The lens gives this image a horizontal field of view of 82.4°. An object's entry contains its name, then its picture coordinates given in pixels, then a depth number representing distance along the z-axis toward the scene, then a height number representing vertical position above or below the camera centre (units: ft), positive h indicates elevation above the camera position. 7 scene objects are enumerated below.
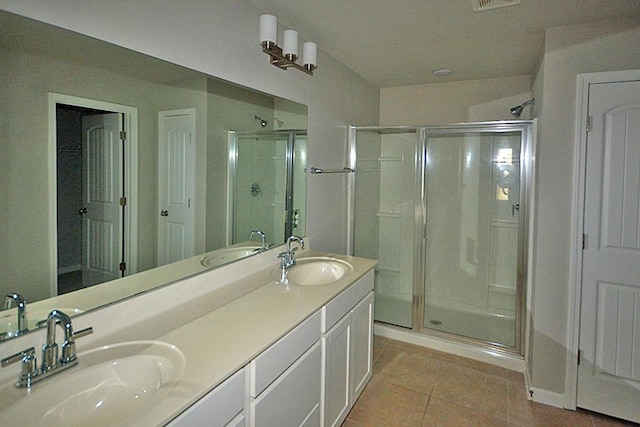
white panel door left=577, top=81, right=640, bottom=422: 7.04 -1.09
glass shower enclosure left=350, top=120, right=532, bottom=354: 10.55 -0.83
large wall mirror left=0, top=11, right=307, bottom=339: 3.58 +0.30
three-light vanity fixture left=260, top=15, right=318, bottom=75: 6.13 +2.68
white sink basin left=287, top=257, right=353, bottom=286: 7.54 -1.55
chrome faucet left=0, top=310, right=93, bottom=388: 3.27 -1.52
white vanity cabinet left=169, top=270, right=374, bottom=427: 3.76 -2.40
